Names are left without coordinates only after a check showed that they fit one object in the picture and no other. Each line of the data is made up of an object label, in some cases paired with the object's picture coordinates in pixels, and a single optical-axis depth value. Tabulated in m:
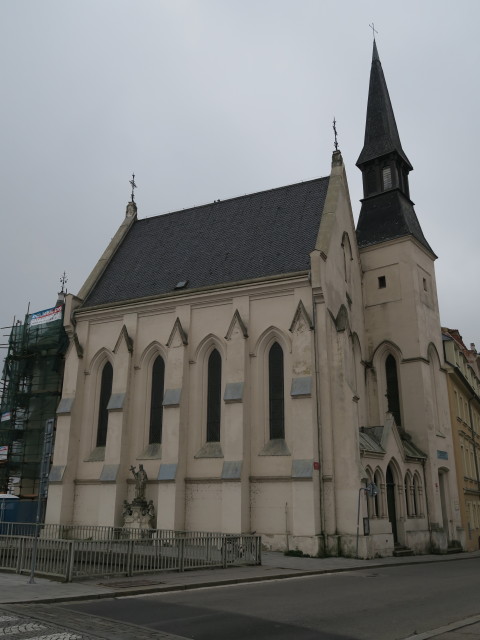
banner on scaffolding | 33.12
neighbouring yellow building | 30.14
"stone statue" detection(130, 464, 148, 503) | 23.97
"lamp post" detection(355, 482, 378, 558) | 20.73
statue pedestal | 23.53
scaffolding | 31.25
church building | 22.06
